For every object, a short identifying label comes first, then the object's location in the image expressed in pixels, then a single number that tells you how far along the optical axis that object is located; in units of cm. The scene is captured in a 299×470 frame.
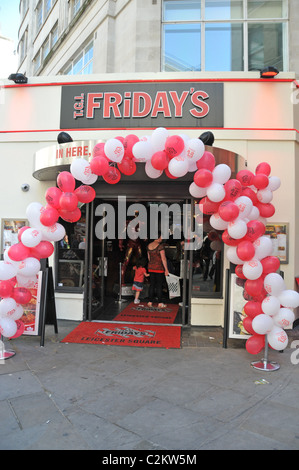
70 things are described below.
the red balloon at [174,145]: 466
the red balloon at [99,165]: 490
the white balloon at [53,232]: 520
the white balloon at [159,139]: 479
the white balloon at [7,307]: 499
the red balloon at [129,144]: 496
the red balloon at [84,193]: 529
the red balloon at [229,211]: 471
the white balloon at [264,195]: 571
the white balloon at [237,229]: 477
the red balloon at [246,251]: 478
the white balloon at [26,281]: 525
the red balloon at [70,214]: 526
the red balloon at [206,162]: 498
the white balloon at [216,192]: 475
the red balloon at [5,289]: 504
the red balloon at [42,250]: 525
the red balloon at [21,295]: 521
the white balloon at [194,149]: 473
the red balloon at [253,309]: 482
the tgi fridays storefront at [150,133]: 679
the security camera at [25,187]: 729
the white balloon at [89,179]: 512
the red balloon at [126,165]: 508
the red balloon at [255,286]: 485
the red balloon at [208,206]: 504
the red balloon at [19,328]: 524
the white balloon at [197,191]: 498
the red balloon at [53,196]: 510
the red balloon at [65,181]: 507
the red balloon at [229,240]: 505
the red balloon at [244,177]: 541
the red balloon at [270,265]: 486
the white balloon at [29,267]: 504
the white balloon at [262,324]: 462
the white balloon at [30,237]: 505
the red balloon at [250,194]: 553
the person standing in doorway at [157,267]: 791
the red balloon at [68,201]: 499
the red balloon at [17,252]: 501
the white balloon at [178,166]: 469
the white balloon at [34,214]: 516
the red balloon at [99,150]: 507
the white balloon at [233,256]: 511
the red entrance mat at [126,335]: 579
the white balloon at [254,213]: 538
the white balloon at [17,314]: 513
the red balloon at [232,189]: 490
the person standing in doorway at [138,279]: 840
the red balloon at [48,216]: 508
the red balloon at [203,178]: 477
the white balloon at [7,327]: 503
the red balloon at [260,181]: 550
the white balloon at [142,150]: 479
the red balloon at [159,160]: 476
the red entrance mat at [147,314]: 717
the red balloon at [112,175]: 518
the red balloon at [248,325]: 493
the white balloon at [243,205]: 488
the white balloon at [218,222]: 502
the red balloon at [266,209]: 593
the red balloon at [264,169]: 578
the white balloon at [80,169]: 504
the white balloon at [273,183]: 575
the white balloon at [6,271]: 490
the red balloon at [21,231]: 517
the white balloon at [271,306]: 464
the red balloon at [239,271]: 520
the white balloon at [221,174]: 488
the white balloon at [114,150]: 482
